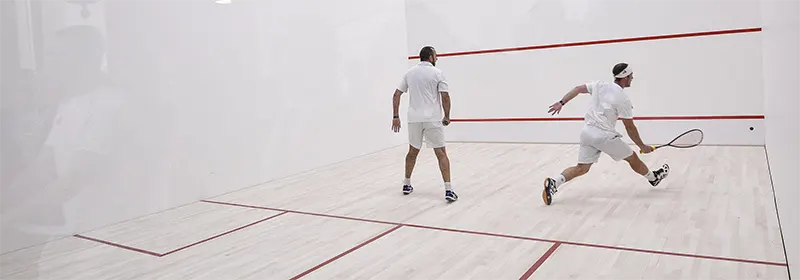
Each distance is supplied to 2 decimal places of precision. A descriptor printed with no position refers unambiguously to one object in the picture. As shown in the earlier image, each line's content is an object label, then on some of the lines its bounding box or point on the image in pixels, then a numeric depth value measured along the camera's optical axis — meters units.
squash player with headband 2.94
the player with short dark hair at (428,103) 3.20
